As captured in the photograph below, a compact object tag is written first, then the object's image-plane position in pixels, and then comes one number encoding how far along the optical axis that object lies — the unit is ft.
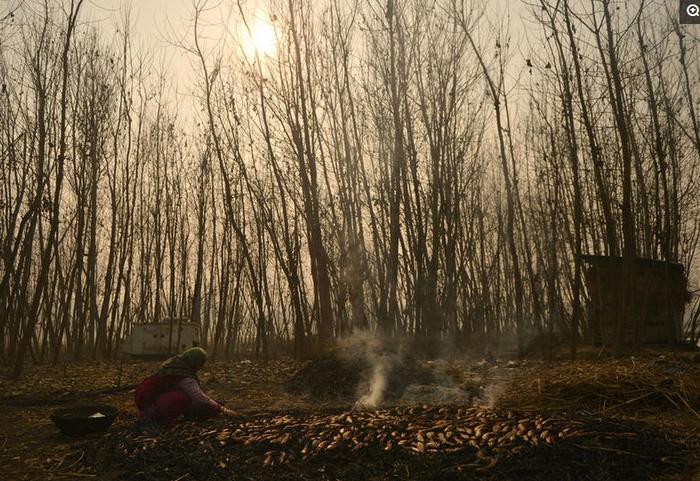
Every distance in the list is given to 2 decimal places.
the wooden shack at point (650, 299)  37.55
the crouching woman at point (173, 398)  15.66
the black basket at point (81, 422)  15.15
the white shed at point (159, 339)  47.25
